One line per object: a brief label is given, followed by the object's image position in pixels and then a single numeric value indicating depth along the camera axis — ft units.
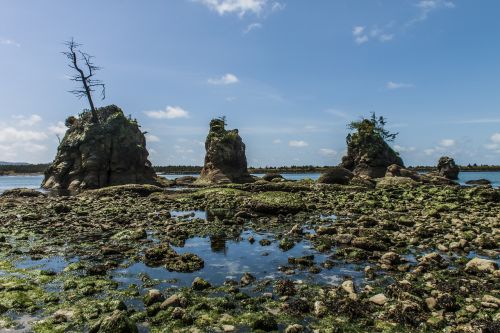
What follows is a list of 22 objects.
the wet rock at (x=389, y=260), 37.98
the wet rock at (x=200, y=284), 32.78
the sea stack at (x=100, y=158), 187.01
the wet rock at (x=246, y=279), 34.33
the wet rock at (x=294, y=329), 23.57
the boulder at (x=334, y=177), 155.22
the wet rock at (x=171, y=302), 27.65
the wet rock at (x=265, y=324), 24.48
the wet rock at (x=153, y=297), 28.78
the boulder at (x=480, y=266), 34.71
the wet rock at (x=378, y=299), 28.07
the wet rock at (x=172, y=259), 38.99
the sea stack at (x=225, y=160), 199.52
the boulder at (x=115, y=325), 22.93
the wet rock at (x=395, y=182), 155.28
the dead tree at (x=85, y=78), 194.44
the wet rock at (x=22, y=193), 132.16
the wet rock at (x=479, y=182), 212.27
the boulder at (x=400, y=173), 200.44
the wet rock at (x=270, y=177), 187.62
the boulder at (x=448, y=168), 281.95
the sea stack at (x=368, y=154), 265.34
